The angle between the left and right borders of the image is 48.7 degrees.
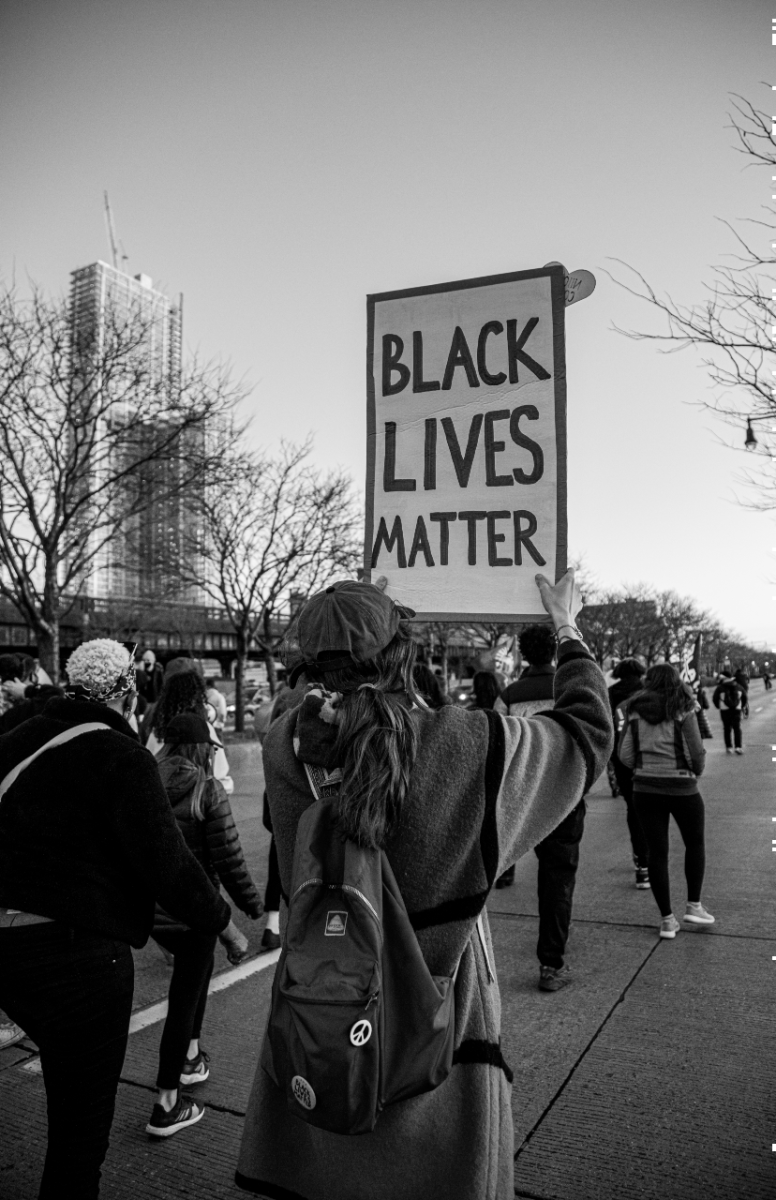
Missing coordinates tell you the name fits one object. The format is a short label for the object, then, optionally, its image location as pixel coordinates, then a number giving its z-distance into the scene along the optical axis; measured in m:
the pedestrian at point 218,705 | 8.00
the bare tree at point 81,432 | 14.12
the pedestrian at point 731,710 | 16.84
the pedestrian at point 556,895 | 4.67
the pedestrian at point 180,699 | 4.06
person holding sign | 1.64
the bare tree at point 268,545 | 21.75
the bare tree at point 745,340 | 5.42
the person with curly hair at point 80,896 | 2.27
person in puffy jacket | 3.31
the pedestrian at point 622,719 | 6.87
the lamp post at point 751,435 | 5.97
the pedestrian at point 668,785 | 5.42
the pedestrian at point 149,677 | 14.19
